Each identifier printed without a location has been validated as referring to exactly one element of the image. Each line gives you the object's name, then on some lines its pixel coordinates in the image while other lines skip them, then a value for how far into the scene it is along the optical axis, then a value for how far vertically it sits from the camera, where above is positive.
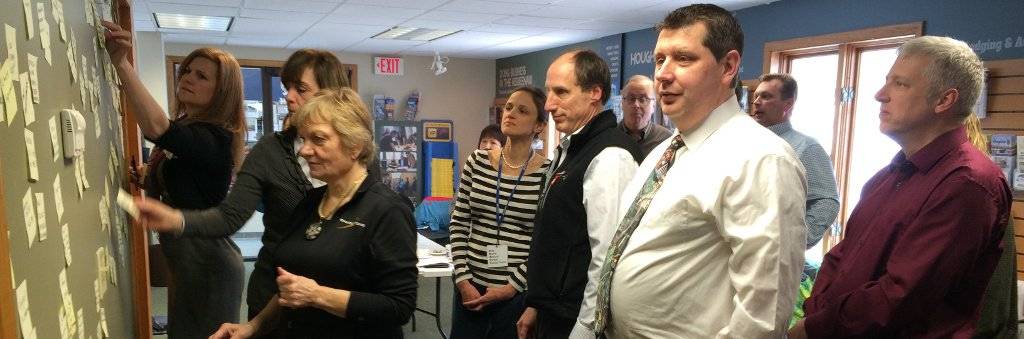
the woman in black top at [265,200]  1.62 -0.21
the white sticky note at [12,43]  0.83 +0.09
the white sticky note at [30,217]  0.86 -0.13
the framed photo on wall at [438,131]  8.05 -0.14
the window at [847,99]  4.33 +0.17
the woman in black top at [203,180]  1.90 -0.18
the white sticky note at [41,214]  0.92 -0.13
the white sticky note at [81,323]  1.14 -0.35
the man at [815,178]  2.66 -0.22
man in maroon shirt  1.39 -0.22
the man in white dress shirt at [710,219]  1.20 -0.18
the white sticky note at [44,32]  1.01 +0.13
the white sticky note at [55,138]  1.04 -0.03
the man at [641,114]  3.19 +0.04
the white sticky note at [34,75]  0.93 +0.06
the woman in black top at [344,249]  1.50 -0.30
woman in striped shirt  2.23 -0.36
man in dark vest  1.75 -0.23
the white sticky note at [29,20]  0.92 +0.13
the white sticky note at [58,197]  1.04 -0.13
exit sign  9.16 +0.73
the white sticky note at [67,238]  1.07 -0.20
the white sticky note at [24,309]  0.80 -0.23
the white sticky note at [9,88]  0.79 +0.03
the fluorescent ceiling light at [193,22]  6.28 +0.94
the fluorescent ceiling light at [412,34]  6.92 +0.92
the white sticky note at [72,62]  1.21 +0.10
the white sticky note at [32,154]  0.89 -0.05
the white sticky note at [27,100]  0.88 +0.02
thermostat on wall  1.12 -0.03
